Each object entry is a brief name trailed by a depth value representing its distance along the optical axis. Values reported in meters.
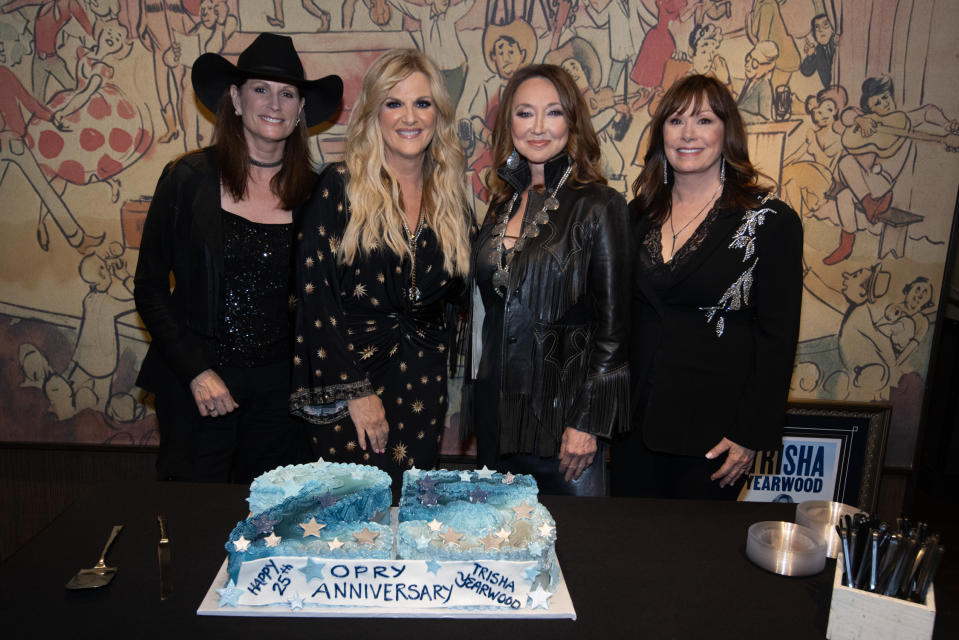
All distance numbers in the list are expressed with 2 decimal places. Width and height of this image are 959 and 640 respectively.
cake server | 1.23
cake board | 1.18
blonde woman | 2.12
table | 1.16
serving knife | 1.23
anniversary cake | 1.20
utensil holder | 1.12
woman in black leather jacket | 2.01
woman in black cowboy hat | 2.20
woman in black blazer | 1.99
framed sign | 3.18
